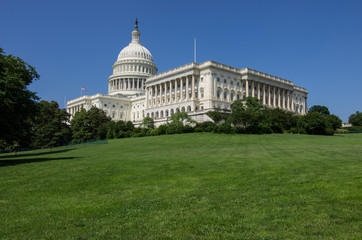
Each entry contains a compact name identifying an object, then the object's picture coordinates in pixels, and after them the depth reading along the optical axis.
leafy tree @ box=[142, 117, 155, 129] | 93.81
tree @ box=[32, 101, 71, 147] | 84.69
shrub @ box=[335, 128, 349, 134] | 99.12
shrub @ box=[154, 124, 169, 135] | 80.56
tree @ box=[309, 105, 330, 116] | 138.88
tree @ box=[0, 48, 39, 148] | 27.16
